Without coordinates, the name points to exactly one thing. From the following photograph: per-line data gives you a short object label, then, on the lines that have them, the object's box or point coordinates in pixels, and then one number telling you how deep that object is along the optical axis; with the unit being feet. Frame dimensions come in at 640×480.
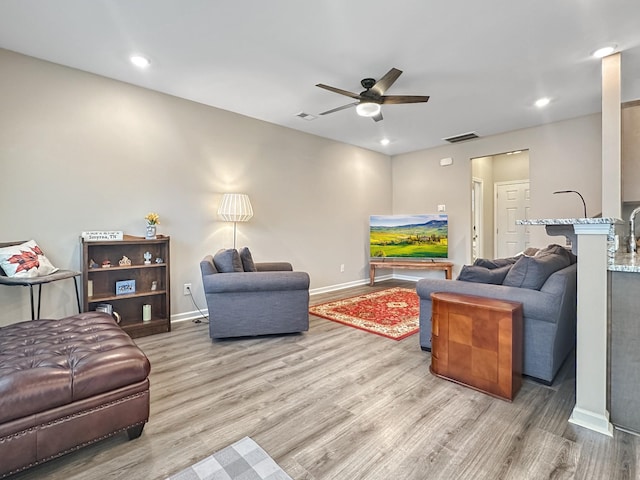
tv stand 18.81
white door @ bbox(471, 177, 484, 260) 21.67
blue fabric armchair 10.33
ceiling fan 10.22
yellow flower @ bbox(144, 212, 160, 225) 11.39
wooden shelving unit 10.63
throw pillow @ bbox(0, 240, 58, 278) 8.54
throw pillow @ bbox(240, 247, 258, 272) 11.84
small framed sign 10.15
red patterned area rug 11.64
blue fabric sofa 7.26
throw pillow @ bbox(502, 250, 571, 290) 7.63
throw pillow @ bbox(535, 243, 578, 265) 9.22
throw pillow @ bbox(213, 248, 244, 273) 10.94
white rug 4.77
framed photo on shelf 11.09
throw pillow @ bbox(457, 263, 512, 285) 8.42
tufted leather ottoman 4.49
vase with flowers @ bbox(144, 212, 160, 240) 11.39
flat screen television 19.47
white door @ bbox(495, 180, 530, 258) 21.07
